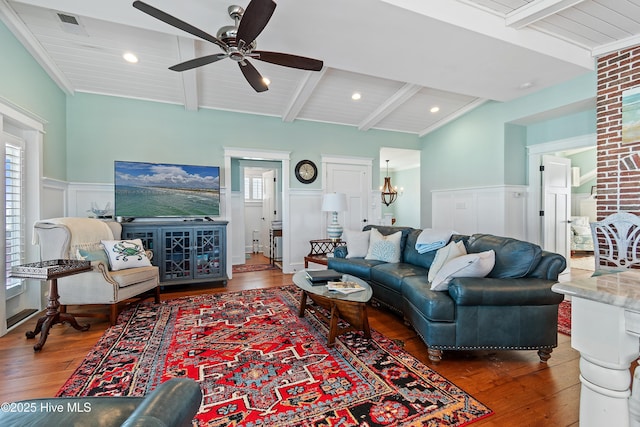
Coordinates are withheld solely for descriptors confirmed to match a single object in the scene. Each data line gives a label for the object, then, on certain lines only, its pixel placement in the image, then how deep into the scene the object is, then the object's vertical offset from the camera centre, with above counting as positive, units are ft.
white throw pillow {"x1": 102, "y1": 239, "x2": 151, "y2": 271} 10.74 -1.64
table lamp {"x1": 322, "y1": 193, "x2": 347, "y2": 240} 15.85 +0.25
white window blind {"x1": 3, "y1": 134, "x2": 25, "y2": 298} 9.39 +0.09
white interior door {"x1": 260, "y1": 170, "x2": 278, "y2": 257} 22.81 +0.39
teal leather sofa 6.84 -2.36
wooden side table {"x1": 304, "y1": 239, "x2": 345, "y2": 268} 15.29 -2.35
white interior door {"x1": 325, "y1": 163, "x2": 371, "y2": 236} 18.74 +1.52
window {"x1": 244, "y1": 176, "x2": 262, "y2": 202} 25.17 +2.04
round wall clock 17.74 +2.41
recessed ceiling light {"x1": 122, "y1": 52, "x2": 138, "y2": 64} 11.24 +6.03
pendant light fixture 27.14 +1.62
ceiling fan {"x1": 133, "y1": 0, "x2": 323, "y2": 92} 6.22 +4.24
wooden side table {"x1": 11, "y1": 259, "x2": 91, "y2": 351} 7.64 -1.75
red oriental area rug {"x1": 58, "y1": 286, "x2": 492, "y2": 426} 5.36 -3.71
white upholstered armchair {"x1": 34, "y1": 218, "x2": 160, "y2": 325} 9.30 -2.16
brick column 10.22 +2.43
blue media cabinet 13.16 -1.73
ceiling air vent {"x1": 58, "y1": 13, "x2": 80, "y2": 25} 8.94 +5.97
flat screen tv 13.59 +1.01
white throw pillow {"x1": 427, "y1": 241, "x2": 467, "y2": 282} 8.51 -1.33
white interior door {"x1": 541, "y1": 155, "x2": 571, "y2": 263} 15.47 +0.25
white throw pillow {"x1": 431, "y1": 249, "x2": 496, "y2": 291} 7.40 -1.47
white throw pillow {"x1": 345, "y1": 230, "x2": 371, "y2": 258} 13.51 -1.56
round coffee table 7.96 -2.67
